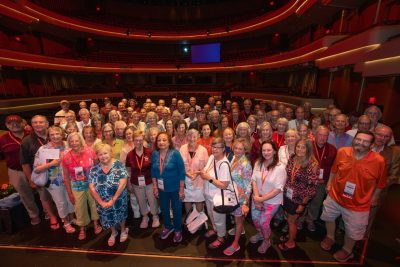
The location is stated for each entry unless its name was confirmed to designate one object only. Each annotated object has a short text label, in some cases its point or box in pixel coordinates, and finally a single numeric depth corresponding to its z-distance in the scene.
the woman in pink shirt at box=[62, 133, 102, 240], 3.12
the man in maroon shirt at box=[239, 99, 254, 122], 5.91
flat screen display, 24.23
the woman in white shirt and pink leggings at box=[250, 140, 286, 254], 2.65
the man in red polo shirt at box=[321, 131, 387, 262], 2.52
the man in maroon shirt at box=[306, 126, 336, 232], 3.09
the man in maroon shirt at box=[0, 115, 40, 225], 3.42
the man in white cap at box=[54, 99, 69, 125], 5.42
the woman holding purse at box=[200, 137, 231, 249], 2.74
